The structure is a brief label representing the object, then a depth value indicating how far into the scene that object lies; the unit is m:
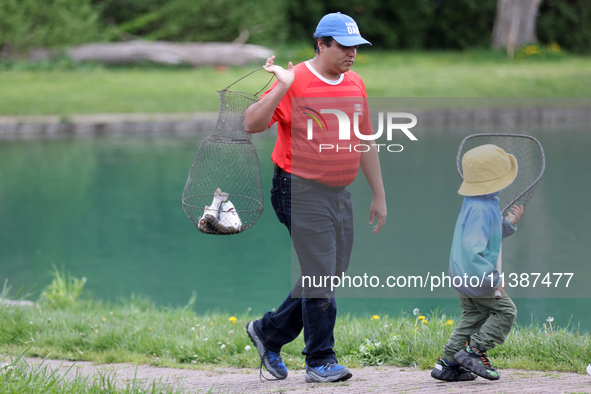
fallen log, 46.03
